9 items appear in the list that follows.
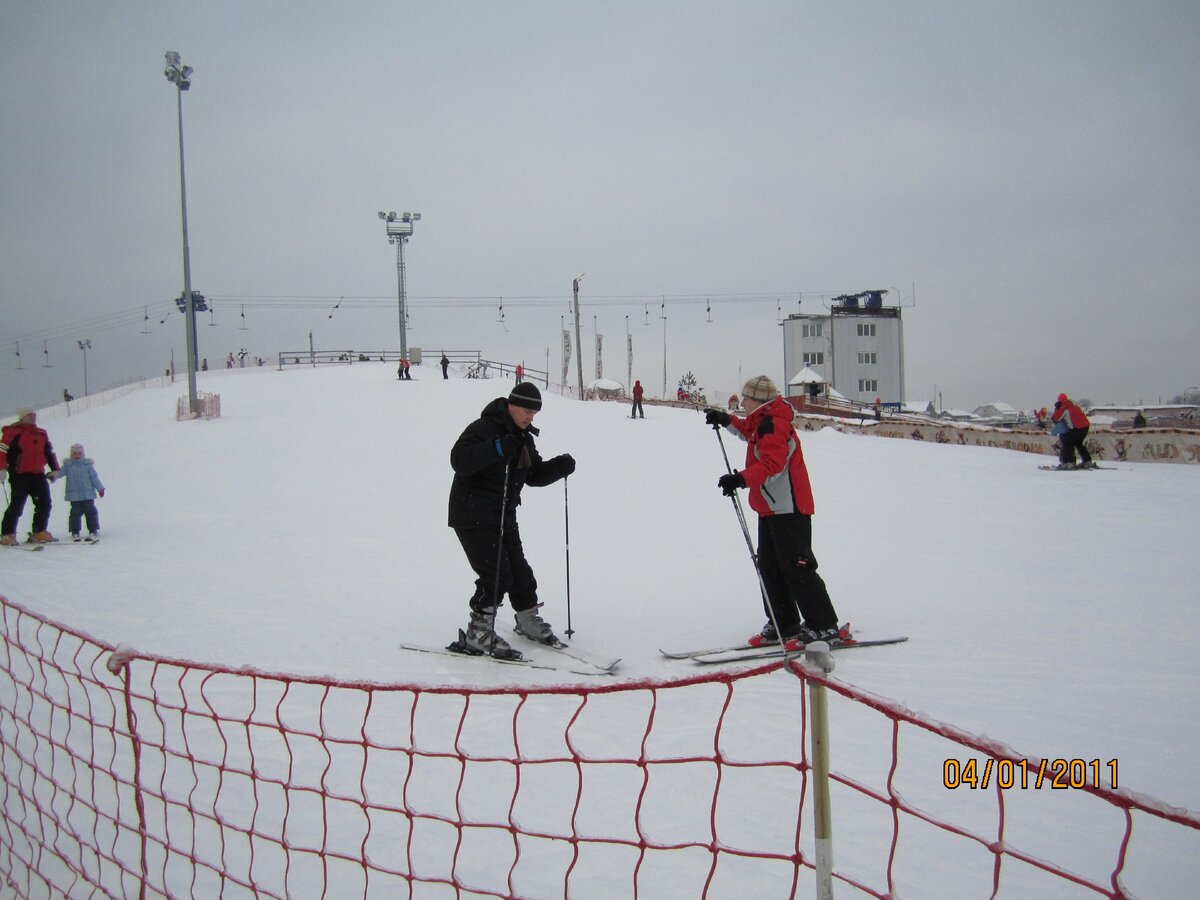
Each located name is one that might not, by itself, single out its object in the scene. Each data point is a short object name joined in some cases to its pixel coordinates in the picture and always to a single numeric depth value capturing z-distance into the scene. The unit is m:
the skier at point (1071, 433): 14.34
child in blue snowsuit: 10.12
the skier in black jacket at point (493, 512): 5.03
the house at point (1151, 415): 36.59
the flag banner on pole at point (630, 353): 55.84
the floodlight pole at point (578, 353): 41.63
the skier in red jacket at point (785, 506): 4.86
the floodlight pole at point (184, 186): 20.16
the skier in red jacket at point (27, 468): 9.47
